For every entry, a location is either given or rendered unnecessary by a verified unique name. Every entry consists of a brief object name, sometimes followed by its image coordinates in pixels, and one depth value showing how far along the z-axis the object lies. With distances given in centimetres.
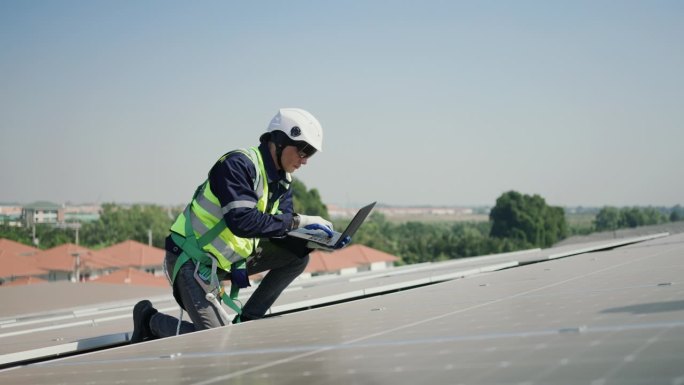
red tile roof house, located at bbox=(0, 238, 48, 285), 4476
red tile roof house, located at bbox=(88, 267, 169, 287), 5253
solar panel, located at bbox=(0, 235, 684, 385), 222
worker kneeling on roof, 550
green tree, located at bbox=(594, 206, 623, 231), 18036
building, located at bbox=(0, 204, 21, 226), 11310
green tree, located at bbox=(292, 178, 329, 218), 12246
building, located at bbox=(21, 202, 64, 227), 14588
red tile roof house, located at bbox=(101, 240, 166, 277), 6656
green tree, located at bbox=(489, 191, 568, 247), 13050
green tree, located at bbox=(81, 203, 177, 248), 13238
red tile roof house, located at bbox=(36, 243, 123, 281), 5478
